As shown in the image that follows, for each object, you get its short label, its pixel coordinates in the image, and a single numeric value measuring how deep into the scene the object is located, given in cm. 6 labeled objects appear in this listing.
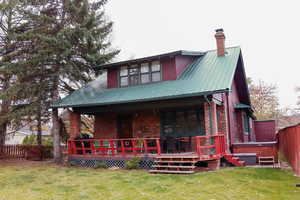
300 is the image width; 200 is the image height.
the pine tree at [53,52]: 1426
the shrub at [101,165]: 1209
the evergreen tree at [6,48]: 1493
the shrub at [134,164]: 1130
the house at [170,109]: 1096
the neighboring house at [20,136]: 4215
